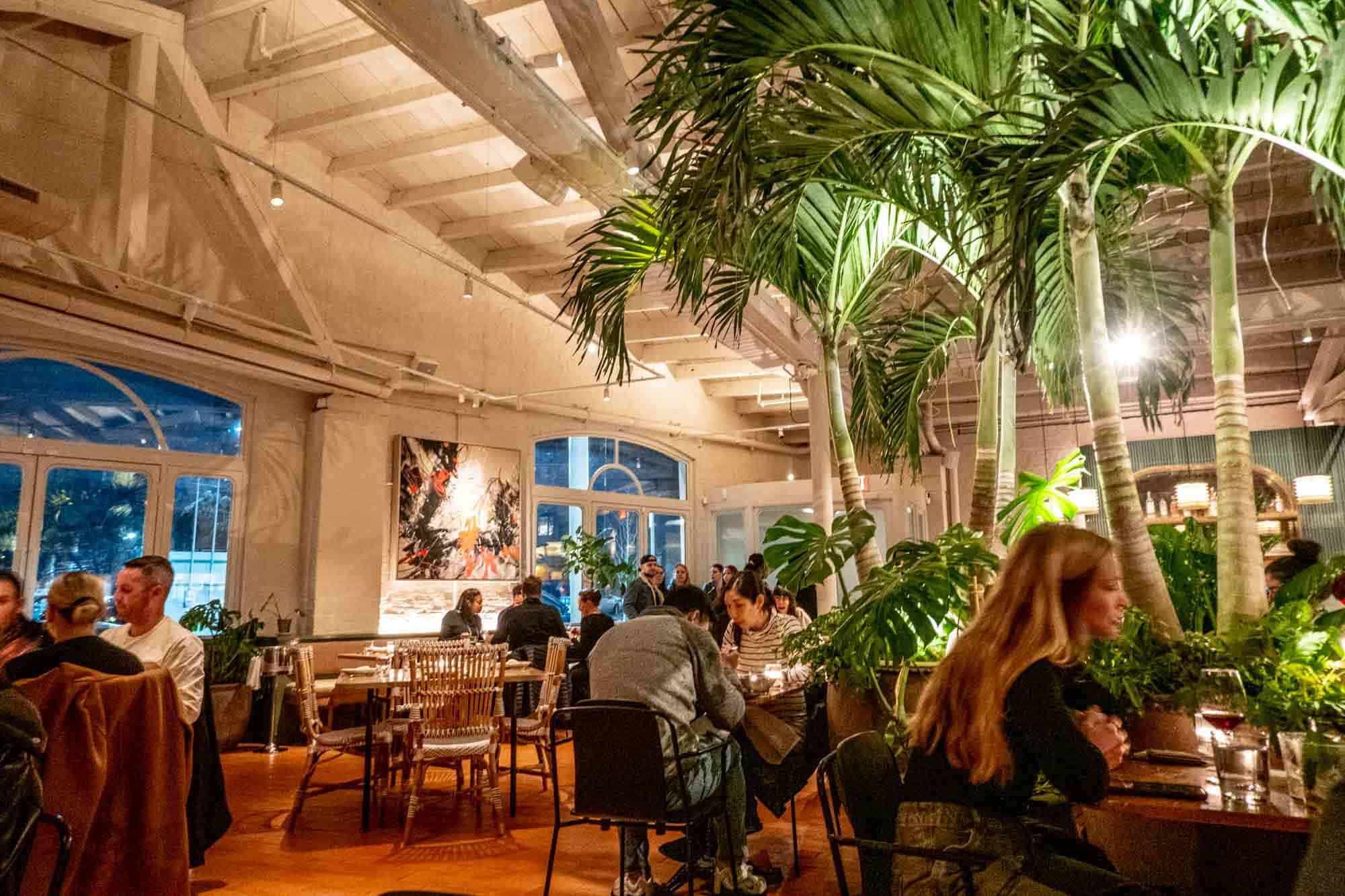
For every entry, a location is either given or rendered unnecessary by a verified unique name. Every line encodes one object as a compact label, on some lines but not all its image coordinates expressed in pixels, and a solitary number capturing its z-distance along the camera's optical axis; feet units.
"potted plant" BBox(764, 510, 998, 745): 10.80
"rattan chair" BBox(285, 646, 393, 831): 15.57
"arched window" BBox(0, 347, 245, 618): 24.30
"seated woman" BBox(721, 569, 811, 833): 13.52
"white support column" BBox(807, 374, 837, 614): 25.40
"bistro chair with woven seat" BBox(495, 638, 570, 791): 17.60
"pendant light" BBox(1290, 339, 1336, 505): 31.19
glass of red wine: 6.11
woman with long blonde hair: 5.69
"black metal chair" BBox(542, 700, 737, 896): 9.66
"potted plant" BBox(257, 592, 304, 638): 26.40
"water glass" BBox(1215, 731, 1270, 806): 5.93
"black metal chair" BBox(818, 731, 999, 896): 6.56
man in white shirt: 11.43
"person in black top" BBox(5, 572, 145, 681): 9.39
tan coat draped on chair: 8.97
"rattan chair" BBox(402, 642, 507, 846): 14.93
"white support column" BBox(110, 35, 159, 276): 22.18
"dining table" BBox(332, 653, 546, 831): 15.34
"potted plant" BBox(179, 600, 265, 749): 23.54
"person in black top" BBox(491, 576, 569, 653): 23.47
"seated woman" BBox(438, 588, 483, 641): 25.46
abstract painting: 32.58
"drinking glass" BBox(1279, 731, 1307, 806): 5.81
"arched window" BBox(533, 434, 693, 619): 39.17
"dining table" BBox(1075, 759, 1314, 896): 8.08
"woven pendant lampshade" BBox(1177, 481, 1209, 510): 30.96
